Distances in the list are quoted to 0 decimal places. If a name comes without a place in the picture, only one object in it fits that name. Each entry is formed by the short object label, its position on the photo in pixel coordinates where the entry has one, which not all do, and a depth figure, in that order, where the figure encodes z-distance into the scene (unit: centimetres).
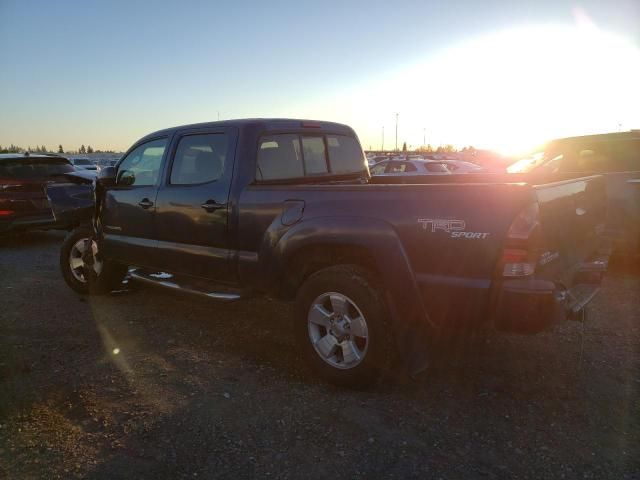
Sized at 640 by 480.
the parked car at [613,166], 633
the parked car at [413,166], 1719
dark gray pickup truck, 294
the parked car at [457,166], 1780
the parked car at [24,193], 907
